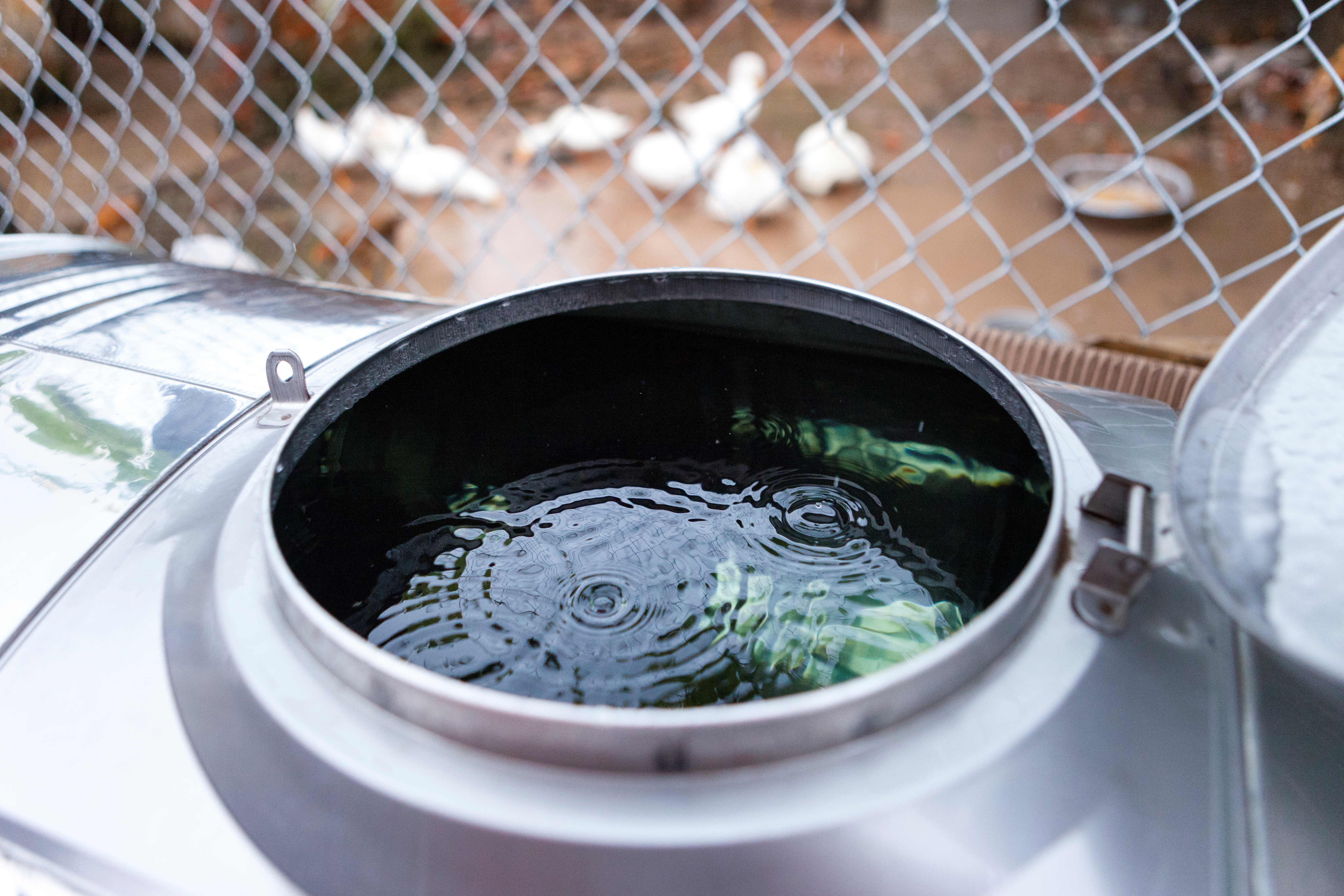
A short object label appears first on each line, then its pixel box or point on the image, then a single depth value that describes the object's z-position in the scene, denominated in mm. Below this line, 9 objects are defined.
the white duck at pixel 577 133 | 2430
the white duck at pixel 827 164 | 2248
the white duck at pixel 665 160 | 2215
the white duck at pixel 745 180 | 2080
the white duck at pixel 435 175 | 2164
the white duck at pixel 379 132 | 2268
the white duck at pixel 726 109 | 2295
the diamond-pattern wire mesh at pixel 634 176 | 1389
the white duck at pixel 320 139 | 2232
